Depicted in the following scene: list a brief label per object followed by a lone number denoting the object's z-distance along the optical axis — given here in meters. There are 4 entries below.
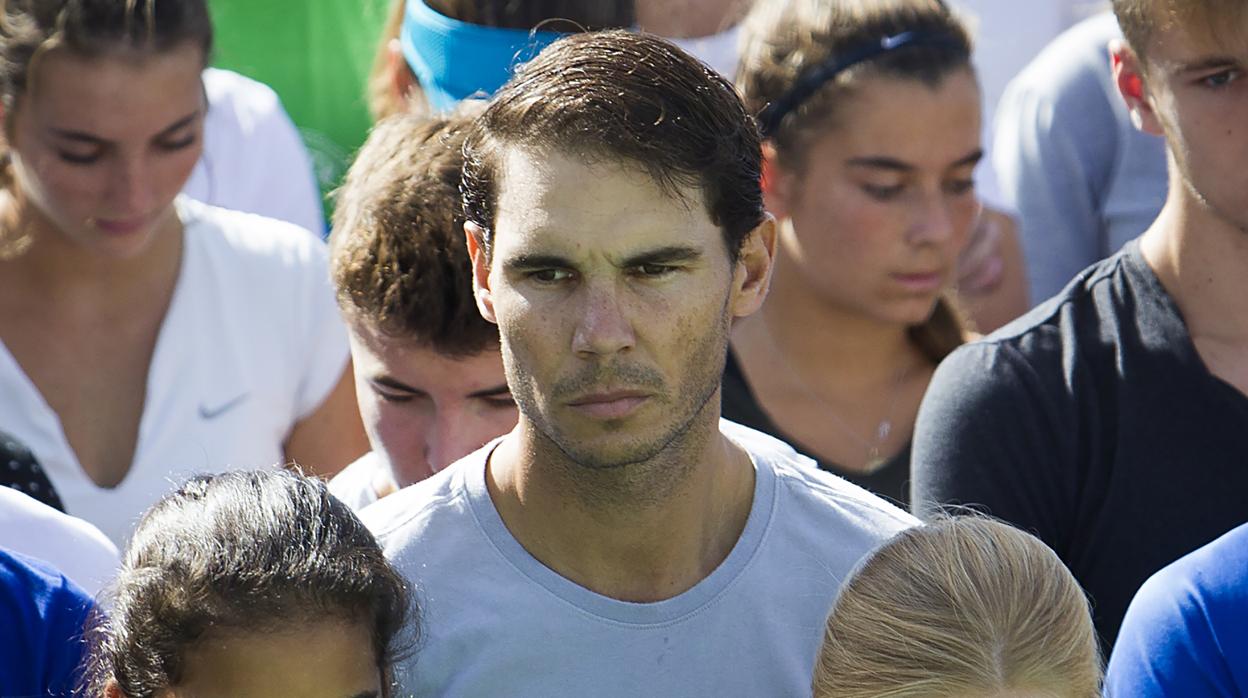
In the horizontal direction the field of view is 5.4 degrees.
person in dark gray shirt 7.73
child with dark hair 7.42
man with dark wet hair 7.47
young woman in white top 8.07
